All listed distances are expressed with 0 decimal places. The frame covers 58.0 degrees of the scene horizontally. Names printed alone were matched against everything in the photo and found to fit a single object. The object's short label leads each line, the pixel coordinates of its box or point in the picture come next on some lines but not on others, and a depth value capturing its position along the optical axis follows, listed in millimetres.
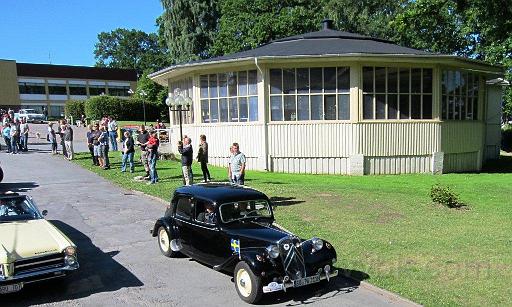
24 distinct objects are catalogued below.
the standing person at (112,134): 26484
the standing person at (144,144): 16656
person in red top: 15695
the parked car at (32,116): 48844
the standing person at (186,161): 13969
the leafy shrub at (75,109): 50781
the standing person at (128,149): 17359
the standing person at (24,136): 25469
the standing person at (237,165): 11875
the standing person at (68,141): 21530
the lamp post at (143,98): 50656
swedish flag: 6891
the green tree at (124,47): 99875
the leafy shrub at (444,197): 11977
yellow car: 6219
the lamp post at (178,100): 16891
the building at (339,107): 19438
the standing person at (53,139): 24703
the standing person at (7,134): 24547
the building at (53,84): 66375
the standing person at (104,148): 19108
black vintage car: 6426
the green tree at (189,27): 48031
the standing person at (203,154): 14672
